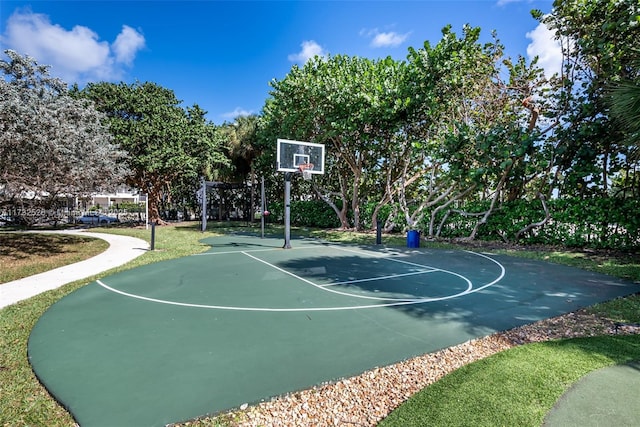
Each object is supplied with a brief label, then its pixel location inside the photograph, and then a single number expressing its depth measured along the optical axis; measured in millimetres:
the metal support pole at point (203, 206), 17250
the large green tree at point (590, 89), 8484
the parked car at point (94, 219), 24078
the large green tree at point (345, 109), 12352
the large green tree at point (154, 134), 17828
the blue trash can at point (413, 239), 11435
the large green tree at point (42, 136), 6988
